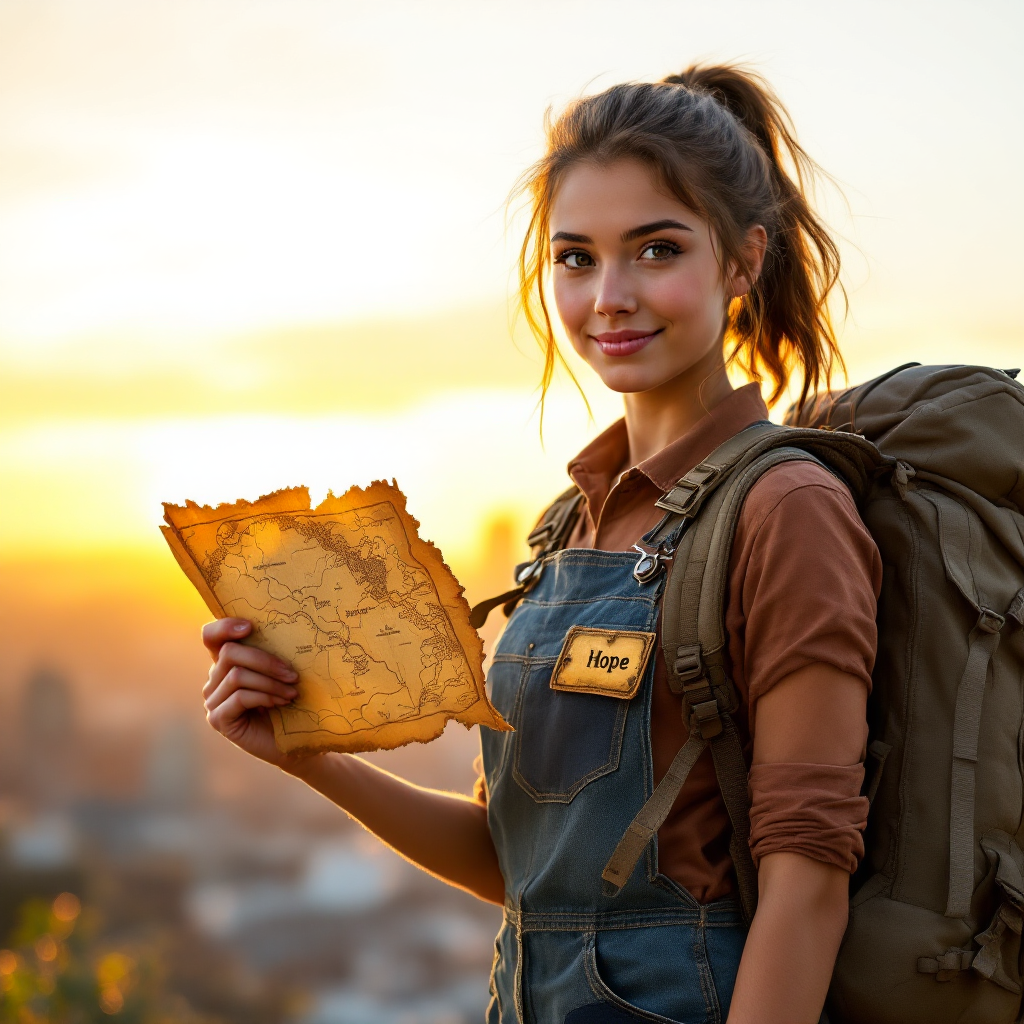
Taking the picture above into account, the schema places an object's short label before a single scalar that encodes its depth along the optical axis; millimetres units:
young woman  1312
